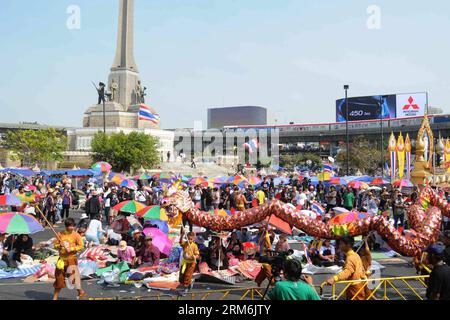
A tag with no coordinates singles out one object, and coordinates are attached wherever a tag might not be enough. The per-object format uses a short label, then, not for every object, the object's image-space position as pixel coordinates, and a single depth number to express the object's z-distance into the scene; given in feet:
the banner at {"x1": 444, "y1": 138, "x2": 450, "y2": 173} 89.40
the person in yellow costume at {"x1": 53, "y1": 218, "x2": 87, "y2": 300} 25.13
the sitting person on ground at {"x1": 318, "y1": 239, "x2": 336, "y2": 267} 35.50
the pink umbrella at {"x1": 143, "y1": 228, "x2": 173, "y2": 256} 35.14
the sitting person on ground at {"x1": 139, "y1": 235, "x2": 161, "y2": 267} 33.86
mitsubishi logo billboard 254.47
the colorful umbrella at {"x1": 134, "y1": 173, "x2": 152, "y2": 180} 86.38
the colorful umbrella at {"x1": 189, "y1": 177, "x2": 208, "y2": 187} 72.18
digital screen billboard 255.70
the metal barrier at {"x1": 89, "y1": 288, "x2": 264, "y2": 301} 26.28
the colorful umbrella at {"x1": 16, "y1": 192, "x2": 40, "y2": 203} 51.49
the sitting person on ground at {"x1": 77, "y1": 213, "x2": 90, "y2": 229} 44.34
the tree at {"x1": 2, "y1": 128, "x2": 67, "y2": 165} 150.30
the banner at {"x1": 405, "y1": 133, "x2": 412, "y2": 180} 77.61
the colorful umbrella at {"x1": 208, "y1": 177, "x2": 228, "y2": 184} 79.29
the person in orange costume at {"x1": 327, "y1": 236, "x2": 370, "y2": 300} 20.53
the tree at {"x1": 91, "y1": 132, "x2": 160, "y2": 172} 156.35
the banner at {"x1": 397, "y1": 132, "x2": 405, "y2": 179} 76.74
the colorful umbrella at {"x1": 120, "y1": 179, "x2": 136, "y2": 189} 71.37
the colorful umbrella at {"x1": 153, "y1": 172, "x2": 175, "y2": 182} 88.33
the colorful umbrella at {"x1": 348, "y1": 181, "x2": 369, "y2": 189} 68.03
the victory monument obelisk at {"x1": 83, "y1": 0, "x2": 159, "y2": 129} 205.90
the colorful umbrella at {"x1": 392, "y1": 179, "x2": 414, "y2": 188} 67.22
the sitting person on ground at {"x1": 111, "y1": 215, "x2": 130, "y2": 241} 41.54
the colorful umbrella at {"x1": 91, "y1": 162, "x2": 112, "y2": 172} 86.17
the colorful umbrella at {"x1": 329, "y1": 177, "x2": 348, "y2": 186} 75.08
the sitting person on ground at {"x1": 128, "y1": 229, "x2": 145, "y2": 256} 34.65
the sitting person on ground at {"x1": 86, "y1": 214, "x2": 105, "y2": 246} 40.98
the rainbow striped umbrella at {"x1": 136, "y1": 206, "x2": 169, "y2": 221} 36.63
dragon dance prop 28.19
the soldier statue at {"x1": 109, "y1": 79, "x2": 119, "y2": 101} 209.93
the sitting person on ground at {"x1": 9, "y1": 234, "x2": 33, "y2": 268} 33.99
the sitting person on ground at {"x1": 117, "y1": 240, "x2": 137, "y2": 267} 33.37
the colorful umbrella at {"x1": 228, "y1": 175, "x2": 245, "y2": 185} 75.43
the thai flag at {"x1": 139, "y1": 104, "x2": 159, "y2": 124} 204.88
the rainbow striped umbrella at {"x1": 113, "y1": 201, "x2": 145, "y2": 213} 40.55
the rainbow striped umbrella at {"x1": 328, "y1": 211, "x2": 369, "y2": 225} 34.33
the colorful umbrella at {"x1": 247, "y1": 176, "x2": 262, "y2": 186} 75.20
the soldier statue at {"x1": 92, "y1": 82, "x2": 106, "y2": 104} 178.09
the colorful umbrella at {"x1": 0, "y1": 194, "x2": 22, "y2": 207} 41.11
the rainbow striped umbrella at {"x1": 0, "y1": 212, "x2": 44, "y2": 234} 30.14
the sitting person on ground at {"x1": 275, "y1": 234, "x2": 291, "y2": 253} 32.19
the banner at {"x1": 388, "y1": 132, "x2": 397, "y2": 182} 76.84
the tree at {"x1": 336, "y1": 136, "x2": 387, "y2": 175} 198.29
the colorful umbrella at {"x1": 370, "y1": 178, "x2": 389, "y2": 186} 77.51
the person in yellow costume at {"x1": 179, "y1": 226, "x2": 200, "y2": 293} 27.25
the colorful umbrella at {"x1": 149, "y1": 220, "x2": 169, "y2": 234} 41.23
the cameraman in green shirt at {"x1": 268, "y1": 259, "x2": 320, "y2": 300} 13.46
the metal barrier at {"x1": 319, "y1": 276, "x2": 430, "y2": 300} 20.49
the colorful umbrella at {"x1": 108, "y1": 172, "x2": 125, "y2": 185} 74.33
